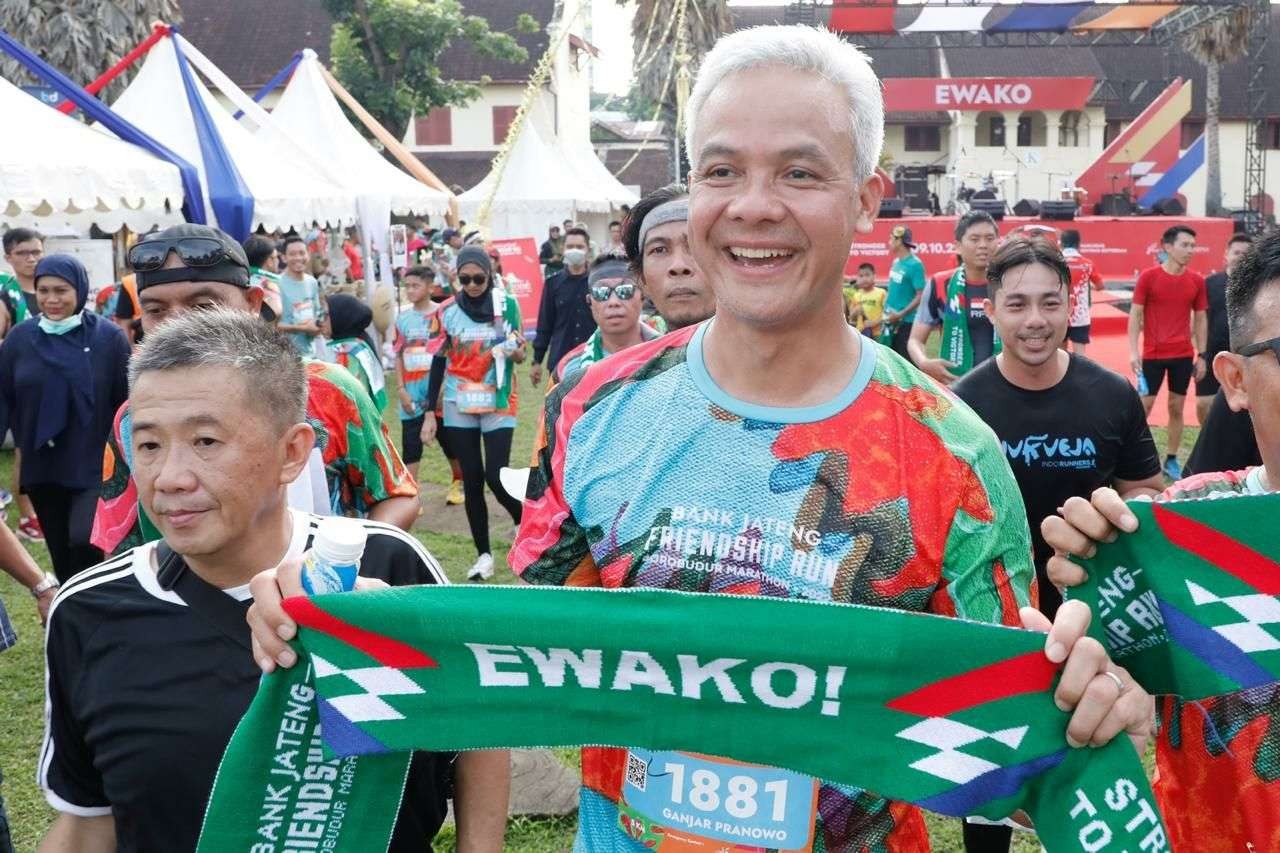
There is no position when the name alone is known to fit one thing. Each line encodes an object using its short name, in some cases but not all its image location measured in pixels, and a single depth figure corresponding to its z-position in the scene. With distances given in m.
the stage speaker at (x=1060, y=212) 27.53
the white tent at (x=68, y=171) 10.28
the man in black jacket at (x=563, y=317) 10.84
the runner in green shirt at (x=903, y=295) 14.18
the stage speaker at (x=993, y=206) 25.25
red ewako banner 37.53
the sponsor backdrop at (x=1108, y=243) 27.00
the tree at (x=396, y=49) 31.91
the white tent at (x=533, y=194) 26.47
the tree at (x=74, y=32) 21.50
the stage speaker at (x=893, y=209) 29.67
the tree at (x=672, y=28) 34.81
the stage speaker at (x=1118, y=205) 34.09
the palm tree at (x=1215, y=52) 38.12
